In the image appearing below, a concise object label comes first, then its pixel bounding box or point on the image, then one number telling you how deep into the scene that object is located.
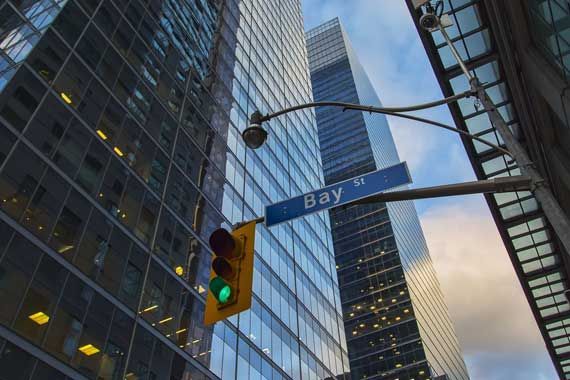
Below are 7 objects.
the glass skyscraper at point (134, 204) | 20.23
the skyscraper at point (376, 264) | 99.00
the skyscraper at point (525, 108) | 13.18
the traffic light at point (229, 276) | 6.94
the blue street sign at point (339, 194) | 7.41
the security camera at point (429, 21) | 8.98
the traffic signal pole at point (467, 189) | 6.71
